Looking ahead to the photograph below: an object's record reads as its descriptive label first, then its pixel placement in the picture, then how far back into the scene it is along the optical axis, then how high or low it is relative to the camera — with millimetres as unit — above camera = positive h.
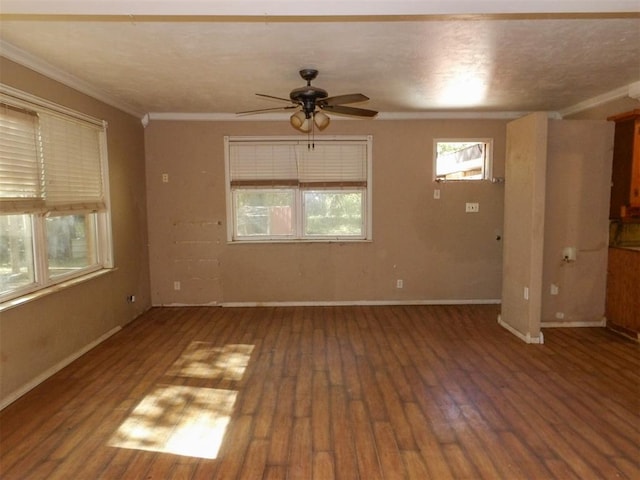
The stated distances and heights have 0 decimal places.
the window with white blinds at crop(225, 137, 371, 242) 5305 +330
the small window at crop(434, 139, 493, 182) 5395 +804
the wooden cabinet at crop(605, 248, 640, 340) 3971 -878
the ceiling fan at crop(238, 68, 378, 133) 3158 +943
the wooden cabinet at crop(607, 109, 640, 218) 3951 +469
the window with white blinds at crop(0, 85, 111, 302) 2906 +164
